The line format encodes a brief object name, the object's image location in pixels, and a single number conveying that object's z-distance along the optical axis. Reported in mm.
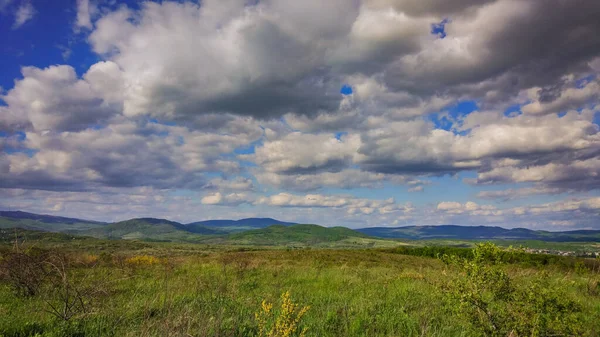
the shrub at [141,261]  21266
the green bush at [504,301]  6254
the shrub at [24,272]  10382
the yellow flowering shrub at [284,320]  5602
